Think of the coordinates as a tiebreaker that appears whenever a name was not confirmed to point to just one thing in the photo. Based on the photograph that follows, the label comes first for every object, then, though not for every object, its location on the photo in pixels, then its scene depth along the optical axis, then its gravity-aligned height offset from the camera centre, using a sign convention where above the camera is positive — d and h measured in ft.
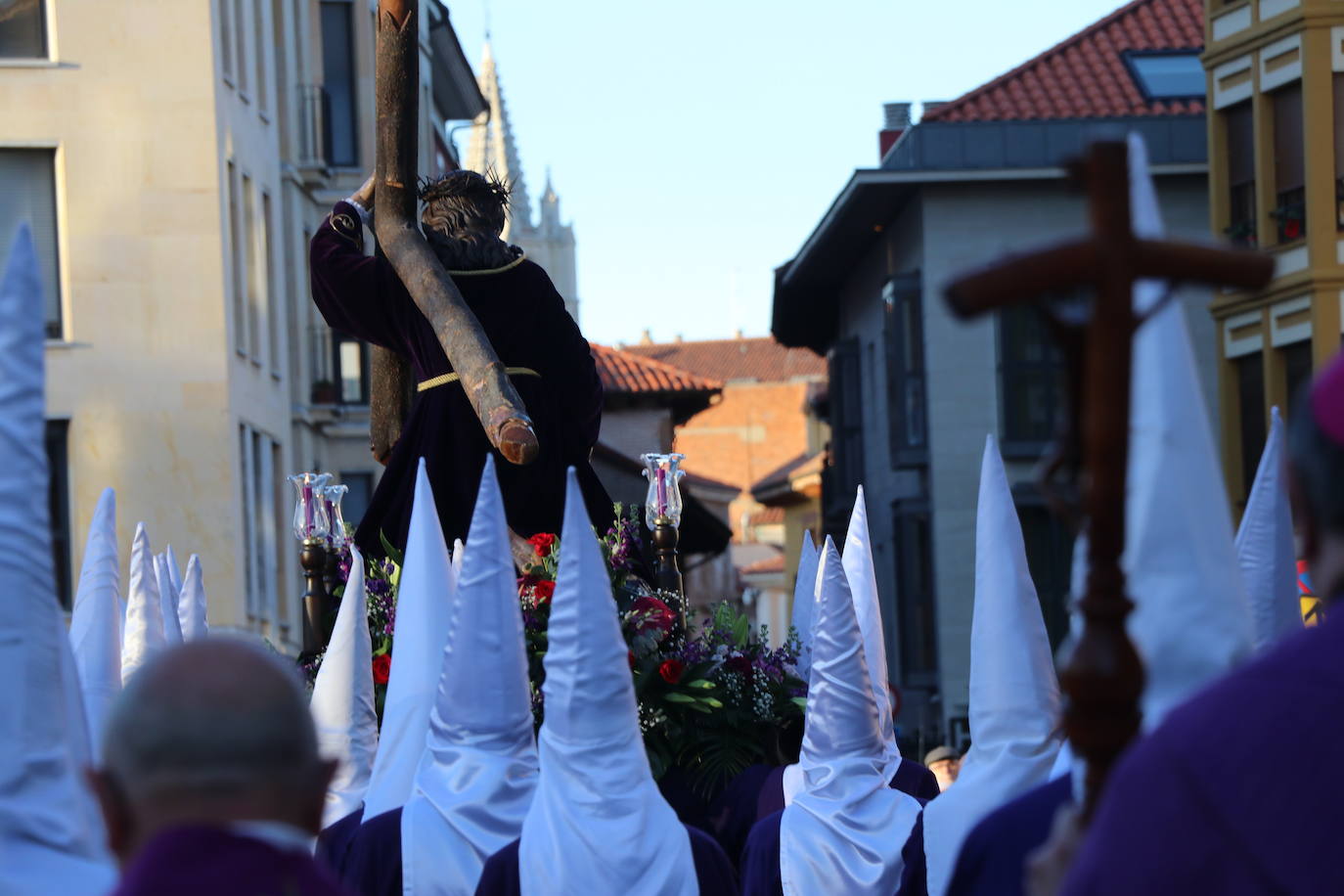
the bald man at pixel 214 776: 17.30 -1.40
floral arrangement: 51.75 -3.35
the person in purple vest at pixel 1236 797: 17.67 -1.62
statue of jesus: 58.29 +0.57
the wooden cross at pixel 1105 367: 18.75 +0.02
